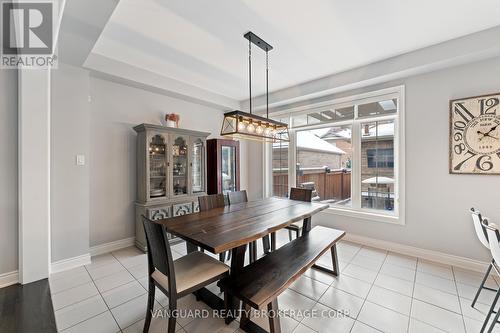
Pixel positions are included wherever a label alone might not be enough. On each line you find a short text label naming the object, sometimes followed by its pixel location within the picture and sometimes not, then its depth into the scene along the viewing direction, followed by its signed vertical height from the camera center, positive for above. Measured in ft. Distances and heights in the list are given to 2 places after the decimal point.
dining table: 5.30 -1.81
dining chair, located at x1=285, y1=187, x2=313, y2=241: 10.41 -1.55
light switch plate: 8.95 +0.32
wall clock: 8.14 +1.23
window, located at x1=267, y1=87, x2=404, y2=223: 10.75 +0.76
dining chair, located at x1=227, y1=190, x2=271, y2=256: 10.17 -1.66
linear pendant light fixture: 7.41 +1.69
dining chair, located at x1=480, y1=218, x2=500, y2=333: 5.00 -1.96
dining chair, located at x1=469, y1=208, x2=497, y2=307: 5.96 -1.92
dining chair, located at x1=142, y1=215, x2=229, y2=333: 4.72 -2.78
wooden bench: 4.82 -2.89
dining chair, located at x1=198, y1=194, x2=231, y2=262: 8.86 -1.60
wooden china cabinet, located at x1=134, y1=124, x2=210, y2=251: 10.43 -0.29
